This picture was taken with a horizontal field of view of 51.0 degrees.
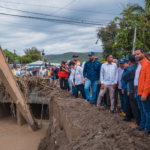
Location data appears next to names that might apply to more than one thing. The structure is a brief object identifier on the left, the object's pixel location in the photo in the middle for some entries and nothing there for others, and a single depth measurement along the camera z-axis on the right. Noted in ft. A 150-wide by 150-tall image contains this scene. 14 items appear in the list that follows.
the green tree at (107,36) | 69.92
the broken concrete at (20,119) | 21.40
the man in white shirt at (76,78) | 18.30
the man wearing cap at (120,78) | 15.64
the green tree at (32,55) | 223.59
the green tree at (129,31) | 41.60
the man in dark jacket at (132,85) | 11.84
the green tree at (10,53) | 205.07
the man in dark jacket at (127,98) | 13.57
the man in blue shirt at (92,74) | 16.37
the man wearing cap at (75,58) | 19.24
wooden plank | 11.26
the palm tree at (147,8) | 44.55
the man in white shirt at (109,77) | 15.46
